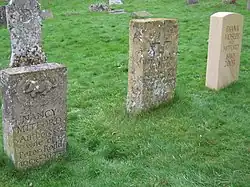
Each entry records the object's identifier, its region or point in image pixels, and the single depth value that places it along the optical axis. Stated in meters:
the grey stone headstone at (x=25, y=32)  6.38
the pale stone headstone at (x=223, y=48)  7.13
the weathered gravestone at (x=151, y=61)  5.98
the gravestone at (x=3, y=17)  15.13
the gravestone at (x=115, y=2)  21.98
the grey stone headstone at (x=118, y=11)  18.23
